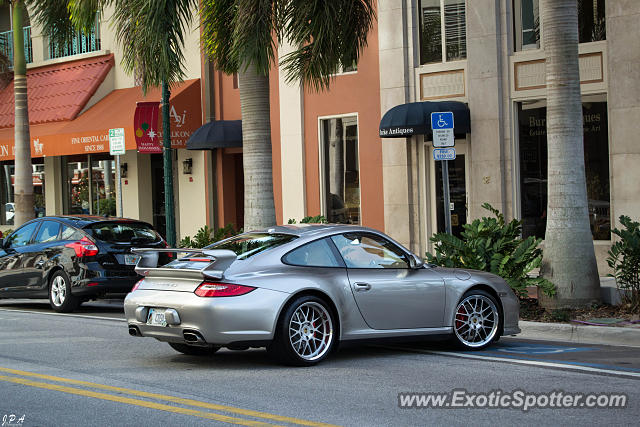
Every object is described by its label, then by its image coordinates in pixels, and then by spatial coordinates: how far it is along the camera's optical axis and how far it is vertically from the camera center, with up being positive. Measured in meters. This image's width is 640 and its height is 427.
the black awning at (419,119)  18.48 +1.22
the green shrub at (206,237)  18.11 -1.09
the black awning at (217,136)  22.92 +1.26
